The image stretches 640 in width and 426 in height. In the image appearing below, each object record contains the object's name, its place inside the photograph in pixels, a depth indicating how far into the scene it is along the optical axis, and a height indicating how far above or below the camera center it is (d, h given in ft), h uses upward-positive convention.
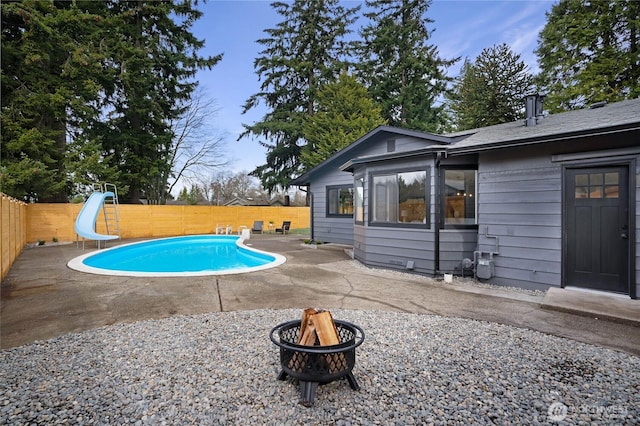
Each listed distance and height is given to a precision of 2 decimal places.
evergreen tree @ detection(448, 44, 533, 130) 53.47 +21.85
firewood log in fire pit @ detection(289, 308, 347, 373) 6.37 -2.81
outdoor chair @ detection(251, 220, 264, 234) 50.67 -2.72
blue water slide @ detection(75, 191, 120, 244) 30.19 -0.81
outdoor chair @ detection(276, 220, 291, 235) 49.68 -2.90
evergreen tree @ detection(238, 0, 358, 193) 65.31 +30.36
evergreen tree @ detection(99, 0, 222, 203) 45.34 +21.12
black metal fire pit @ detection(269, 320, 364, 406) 6.15 -3.25
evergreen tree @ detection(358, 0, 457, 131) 61.72 +29.69
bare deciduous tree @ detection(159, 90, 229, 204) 65.98 +14.43
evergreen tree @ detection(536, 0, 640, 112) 40.16 +22.63
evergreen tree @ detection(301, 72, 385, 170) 56.90 +17.51
